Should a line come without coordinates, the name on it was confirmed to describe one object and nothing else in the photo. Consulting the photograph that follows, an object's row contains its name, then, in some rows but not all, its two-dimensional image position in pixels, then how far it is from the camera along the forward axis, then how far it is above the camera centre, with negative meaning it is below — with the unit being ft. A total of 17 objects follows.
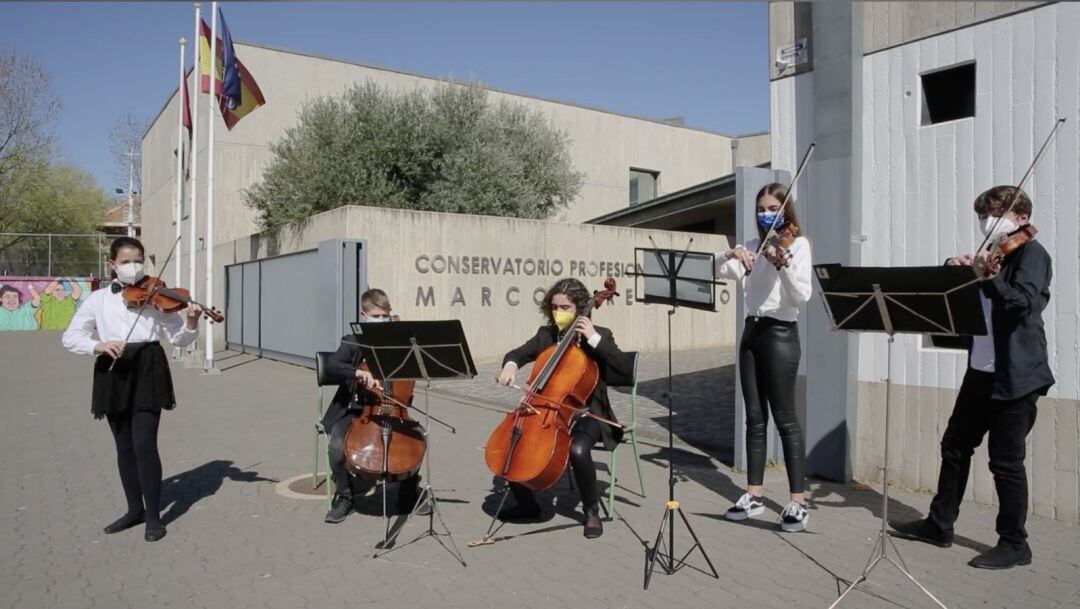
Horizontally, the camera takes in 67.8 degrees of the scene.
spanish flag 50.88 +13.62
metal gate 43.39 -0.39
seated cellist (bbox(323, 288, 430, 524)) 17.39 -2.60
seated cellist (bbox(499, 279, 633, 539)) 16.19 -1.55
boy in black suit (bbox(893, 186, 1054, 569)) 13.41 -1.01
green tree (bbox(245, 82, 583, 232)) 64.64 +11.11
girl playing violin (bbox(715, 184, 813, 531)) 15.14 -1.03
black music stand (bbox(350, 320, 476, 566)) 14.70 -1.04
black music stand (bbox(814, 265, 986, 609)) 12.28 -0.03
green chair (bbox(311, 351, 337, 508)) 17.85 -1.80
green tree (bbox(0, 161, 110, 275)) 112.68 +12.61
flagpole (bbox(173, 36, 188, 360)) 59.64 +10.63
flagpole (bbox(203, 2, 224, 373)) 50.52 +7.04
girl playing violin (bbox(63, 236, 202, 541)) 15.85 -1.60
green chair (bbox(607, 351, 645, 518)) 17.21 -3.10
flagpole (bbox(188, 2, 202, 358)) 53.11 +8.32
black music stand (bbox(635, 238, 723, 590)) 14.90 +0.35
